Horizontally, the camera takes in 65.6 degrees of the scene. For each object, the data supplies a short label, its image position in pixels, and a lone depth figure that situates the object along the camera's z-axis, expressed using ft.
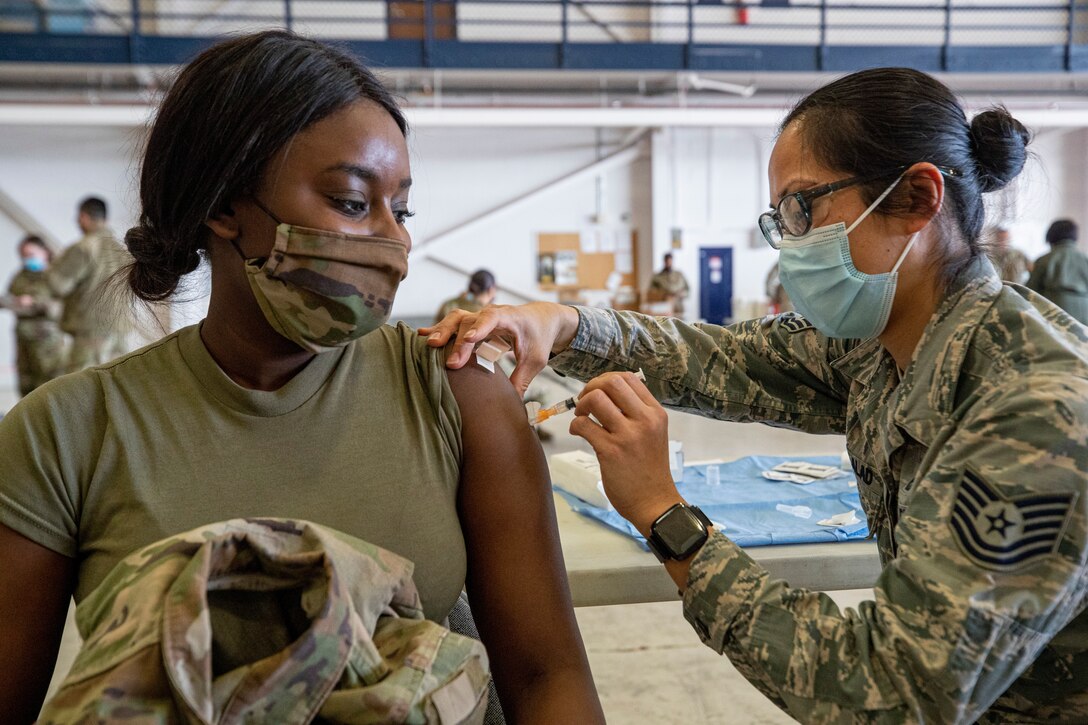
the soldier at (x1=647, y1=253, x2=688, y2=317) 30.78
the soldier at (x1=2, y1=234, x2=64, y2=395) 18.85
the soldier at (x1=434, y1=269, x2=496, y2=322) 19.10
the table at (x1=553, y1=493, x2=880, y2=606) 5.01
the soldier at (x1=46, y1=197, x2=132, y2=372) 18.24
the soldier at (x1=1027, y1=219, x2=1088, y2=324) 21.01
